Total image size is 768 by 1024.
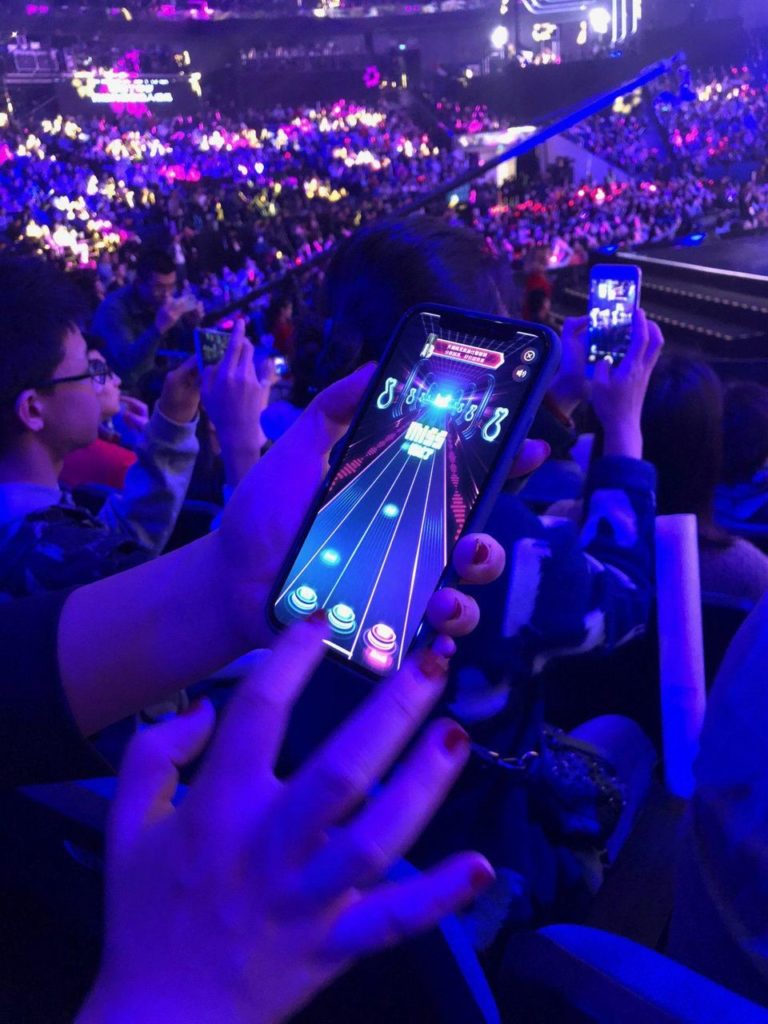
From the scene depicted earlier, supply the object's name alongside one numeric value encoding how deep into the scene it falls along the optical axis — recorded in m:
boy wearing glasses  0.90
